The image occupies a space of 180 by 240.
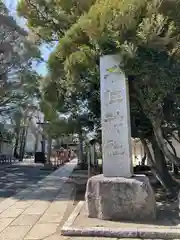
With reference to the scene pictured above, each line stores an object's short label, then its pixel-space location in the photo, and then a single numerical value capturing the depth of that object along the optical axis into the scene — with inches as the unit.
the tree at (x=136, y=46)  147.5
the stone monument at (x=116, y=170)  140.3
